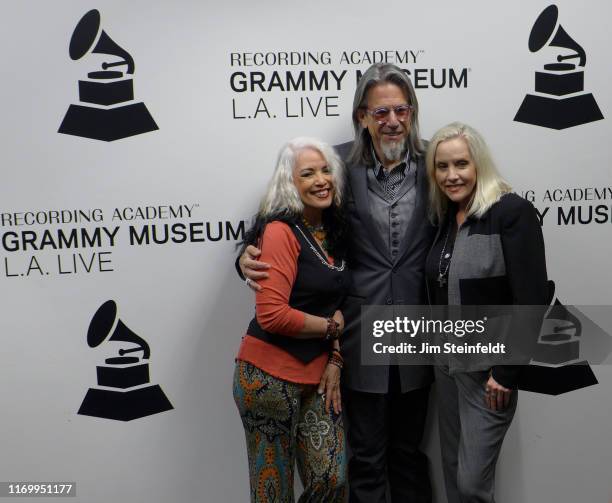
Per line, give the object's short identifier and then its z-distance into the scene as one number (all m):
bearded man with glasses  1.94
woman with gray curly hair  1.76
